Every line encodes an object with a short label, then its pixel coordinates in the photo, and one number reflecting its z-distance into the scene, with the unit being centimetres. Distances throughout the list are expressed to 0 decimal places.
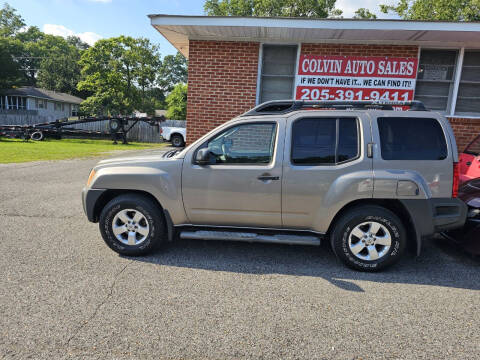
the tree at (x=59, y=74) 6531
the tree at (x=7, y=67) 4262
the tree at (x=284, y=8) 3594
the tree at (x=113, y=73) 3762
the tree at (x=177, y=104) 4797
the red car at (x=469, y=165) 582
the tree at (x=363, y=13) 3309
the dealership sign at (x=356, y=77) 742
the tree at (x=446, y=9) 2427
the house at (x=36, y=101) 4544
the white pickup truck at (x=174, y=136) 2248
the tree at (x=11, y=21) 7569
